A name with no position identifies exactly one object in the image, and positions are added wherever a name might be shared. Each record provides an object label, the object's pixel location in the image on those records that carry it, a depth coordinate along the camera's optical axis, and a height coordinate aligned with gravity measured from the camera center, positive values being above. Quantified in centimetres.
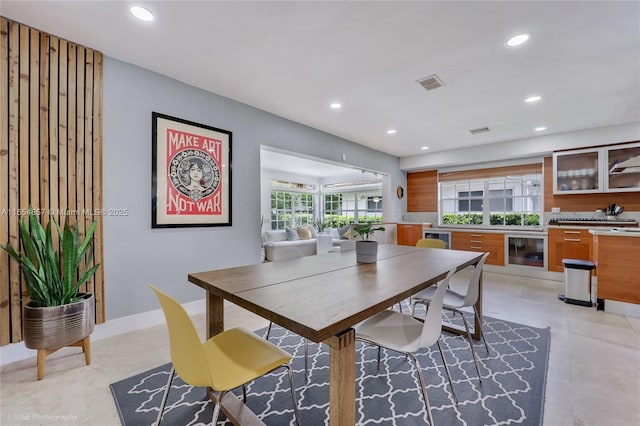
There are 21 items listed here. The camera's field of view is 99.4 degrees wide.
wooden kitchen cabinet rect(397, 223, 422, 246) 628 -49
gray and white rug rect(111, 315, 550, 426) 155 -117
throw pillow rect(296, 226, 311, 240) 780 -59
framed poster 279 +43
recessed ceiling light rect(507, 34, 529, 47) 211 +137
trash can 341 -90
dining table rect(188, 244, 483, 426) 105 -40
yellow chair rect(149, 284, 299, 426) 105 -70
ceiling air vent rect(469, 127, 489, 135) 446 +138
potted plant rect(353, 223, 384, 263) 213 -29
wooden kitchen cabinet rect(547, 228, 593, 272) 433 -56
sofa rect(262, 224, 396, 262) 637 -67
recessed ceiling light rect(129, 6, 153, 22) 186 +141
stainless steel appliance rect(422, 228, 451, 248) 596 -51
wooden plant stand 189 -102
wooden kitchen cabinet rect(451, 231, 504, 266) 524 -63
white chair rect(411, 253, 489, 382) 200 -66
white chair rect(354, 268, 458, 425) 141 -71
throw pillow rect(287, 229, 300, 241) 764 -63
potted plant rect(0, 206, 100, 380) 188 -58
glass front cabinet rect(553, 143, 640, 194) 418 +66
